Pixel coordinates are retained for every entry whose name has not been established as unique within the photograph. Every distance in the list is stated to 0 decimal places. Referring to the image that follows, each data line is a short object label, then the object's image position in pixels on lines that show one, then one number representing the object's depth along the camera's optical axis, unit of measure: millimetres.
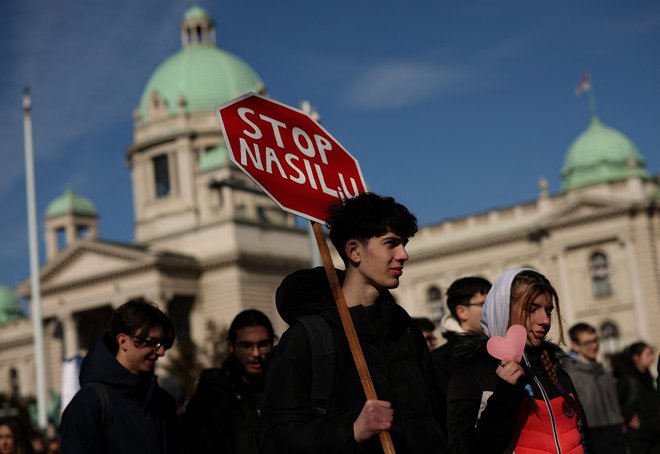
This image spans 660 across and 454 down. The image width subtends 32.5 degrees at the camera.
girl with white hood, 4438
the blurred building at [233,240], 54375
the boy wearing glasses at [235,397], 7215
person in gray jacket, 9352
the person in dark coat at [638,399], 10117
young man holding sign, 4199
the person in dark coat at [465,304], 7531
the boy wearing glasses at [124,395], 5727
